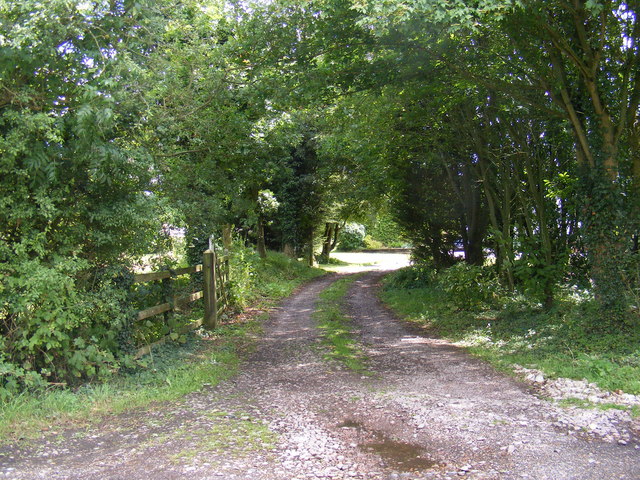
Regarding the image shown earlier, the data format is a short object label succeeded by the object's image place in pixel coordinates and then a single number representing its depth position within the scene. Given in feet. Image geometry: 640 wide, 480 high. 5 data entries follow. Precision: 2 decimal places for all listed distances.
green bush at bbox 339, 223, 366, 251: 173.86
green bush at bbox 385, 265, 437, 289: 66.39
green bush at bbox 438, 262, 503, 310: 43.04
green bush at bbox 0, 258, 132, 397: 18.71
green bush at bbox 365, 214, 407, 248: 130.23
